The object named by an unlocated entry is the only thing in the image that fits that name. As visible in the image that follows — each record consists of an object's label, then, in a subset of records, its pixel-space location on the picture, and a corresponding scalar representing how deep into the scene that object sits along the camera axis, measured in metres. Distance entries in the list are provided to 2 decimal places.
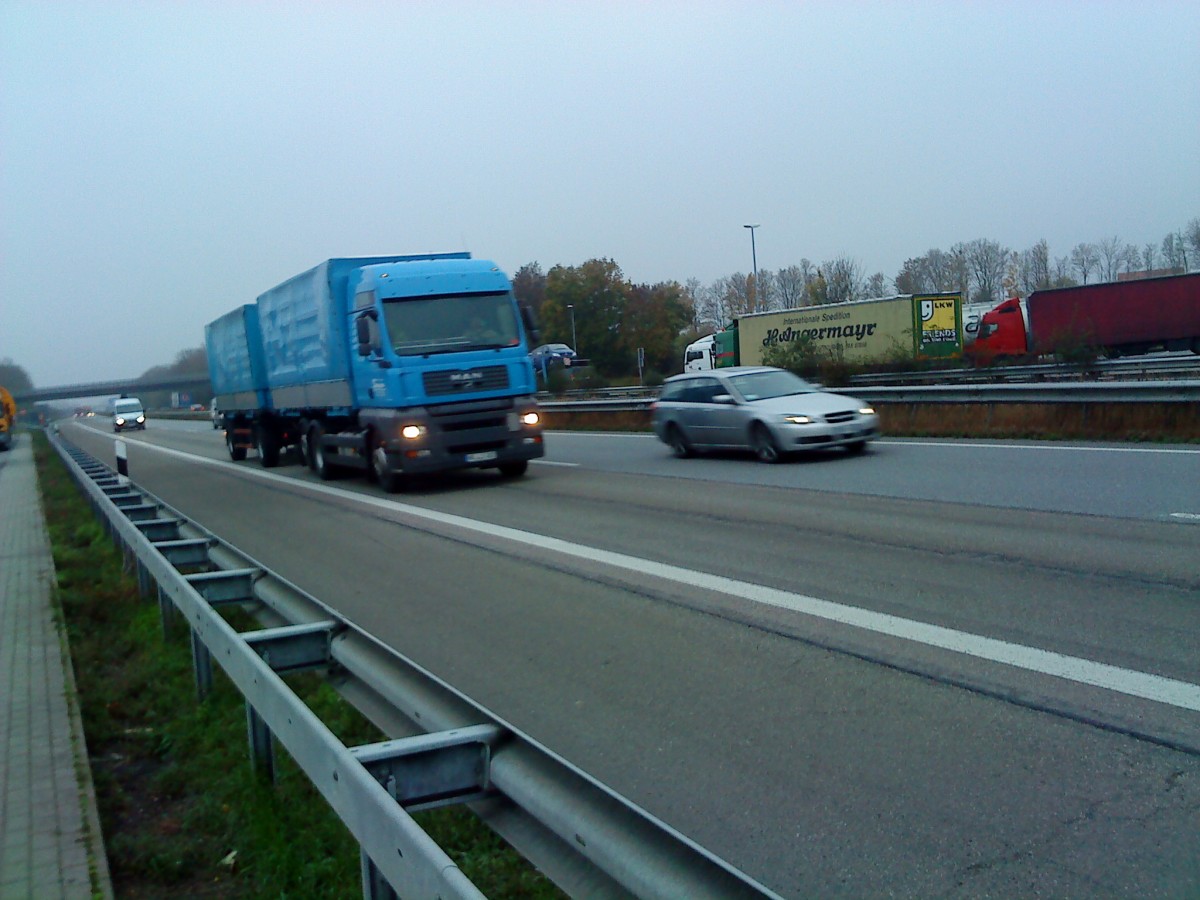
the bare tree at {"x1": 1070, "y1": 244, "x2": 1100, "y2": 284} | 83.81
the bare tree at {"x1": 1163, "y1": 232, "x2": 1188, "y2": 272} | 75.00
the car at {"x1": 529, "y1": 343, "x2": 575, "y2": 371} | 52.09
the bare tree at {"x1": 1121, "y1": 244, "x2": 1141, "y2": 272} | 82.50
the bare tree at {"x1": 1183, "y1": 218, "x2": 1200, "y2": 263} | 73.19
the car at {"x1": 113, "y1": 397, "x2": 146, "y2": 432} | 78.00
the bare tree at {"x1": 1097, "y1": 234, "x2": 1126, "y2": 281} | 82.81
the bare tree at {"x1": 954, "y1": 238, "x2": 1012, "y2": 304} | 83.31
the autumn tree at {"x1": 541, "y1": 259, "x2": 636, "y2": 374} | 68.75
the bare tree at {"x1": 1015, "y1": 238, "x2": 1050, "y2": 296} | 83.25
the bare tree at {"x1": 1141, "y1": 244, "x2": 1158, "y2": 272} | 80.94
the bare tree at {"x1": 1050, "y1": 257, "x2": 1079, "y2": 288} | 80.69
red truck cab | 44.97
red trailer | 40.03
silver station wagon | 16.55
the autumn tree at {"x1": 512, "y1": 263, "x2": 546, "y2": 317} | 81.84
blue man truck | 16.44
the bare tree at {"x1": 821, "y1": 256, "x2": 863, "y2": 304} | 66.75
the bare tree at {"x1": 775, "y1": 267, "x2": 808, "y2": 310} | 82.06
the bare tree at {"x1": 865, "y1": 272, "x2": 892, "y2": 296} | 79.38
